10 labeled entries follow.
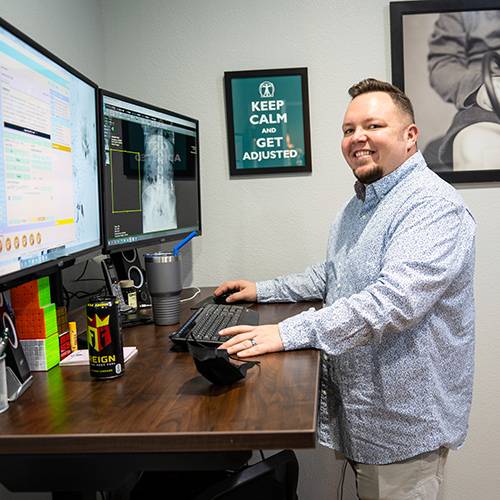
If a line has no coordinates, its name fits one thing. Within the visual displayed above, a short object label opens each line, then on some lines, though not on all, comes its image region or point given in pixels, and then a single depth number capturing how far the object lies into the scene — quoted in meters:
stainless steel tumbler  1.66
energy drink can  1.18
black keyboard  1.40
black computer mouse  1.98
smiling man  1.34
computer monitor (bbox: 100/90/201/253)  1.76
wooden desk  0.92
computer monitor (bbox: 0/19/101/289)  1.14
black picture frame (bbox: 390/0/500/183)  2.32
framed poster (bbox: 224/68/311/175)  2.38
